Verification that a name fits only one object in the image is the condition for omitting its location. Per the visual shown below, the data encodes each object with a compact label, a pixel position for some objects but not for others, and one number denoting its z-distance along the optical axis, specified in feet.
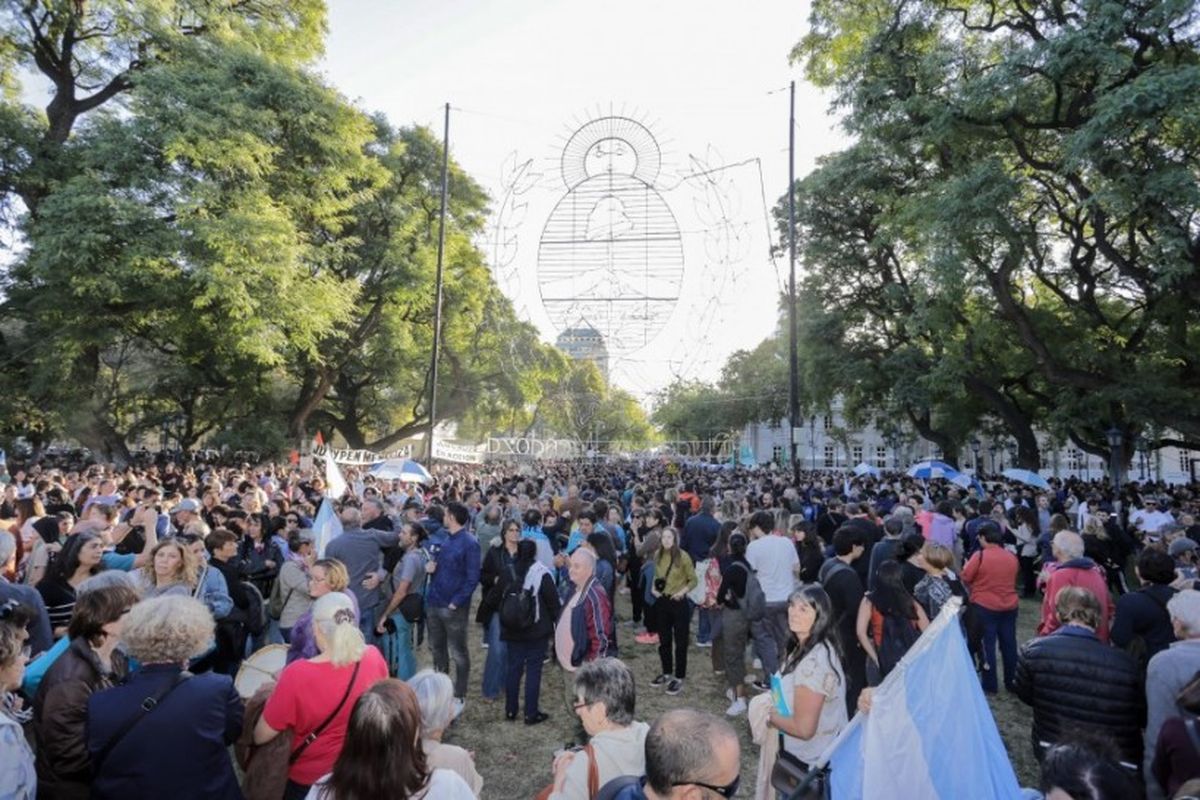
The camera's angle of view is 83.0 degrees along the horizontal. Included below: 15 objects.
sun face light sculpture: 30.66
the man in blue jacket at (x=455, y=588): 20.54
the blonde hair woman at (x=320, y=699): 9.49
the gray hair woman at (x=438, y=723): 8.31
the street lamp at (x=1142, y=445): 86.22
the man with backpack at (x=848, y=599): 16.78
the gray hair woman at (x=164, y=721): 8.18
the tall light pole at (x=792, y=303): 48.91
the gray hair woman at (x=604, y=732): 8.28
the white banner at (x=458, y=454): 112.37
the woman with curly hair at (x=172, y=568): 14.30
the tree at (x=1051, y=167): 40.88
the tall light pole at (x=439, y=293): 59.21
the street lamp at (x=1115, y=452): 64.24
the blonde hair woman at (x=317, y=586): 13.70
